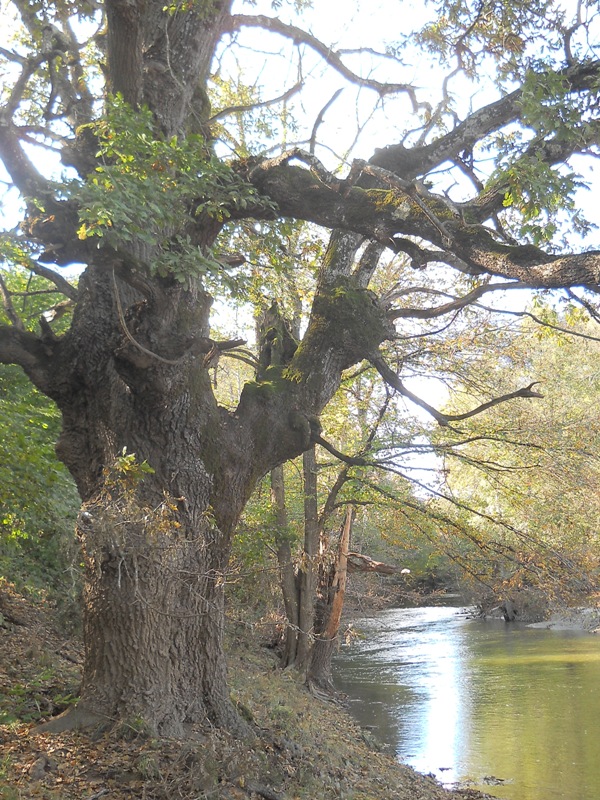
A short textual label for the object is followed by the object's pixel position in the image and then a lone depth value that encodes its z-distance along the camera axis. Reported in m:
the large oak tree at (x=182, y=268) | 5.29
